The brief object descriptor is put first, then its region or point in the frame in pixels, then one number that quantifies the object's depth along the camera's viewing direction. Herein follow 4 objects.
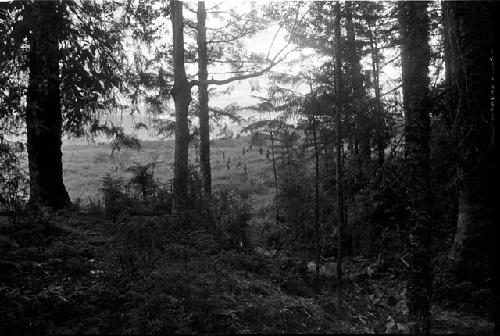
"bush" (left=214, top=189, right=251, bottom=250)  9.48
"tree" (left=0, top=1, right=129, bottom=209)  4.46
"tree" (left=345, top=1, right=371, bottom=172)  12.17
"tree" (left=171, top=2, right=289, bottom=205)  10.88
